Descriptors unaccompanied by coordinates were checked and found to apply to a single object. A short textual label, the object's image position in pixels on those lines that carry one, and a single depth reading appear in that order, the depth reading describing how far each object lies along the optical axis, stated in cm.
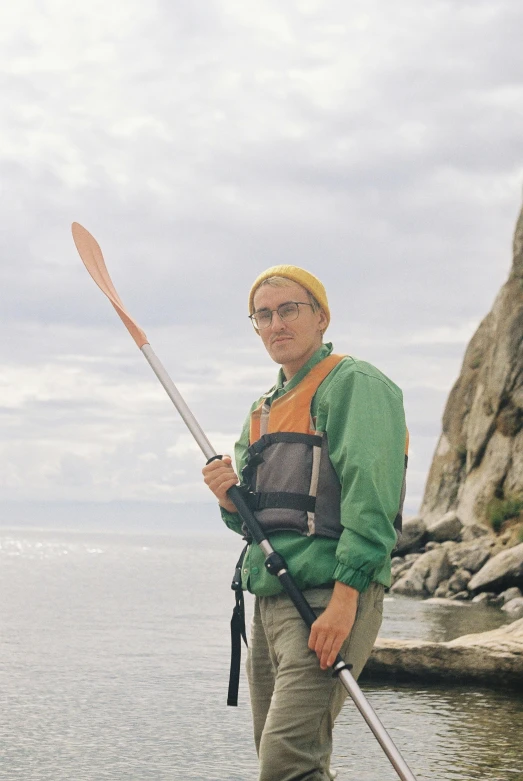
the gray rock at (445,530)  3020
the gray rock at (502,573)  2130
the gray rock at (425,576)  2405
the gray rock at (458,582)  2277
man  346
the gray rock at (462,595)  2176
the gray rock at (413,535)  2980
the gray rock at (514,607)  1803
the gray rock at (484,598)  2103
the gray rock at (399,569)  2632
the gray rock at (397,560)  2830
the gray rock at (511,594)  2041
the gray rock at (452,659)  873
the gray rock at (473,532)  2940
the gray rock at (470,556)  2444
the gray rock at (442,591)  2277
